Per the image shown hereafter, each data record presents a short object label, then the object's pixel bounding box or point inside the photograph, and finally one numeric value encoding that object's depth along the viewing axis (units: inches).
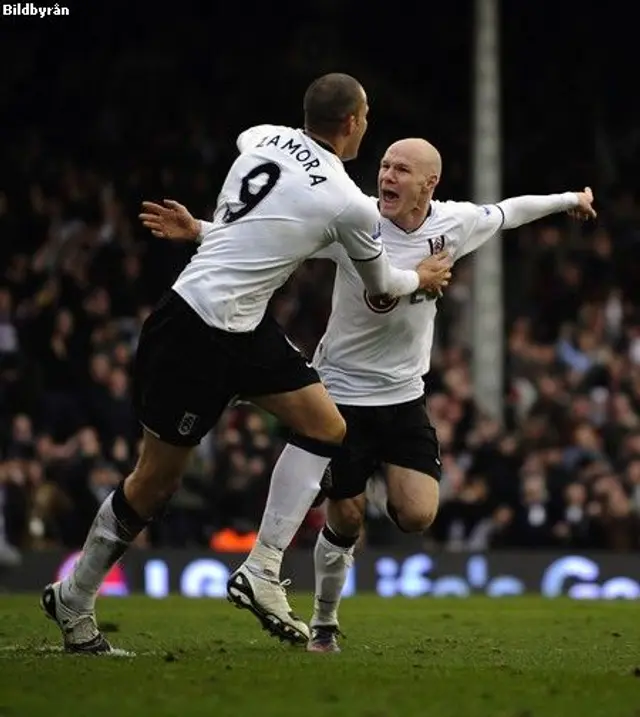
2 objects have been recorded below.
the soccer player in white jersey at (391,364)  807.1
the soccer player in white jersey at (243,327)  724.7
